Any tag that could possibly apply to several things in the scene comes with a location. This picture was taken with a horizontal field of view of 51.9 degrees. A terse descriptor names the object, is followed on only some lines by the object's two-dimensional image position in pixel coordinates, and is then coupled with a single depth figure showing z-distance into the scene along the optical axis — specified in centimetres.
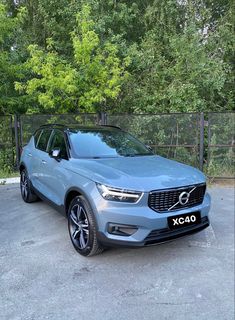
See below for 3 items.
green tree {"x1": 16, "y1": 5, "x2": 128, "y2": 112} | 707
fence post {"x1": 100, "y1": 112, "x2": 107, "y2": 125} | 679
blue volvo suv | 260
